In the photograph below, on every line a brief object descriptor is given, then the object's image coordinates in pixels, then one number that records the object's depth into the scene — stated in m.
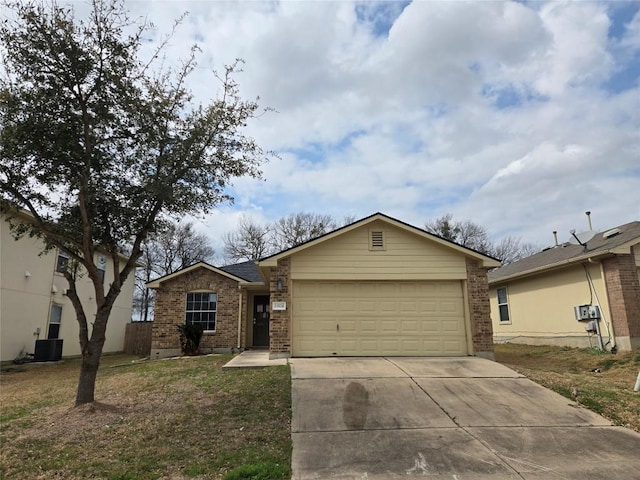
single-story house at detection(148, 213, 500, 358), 11.89
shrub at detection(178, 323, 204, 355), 15.91
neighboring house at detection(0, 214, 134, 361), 15.09
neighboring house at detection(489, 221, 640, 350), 12.69
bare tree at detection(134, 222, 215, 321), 39.31
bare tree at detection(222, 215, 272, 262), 38.69
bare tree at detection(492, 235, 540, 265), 42.34
